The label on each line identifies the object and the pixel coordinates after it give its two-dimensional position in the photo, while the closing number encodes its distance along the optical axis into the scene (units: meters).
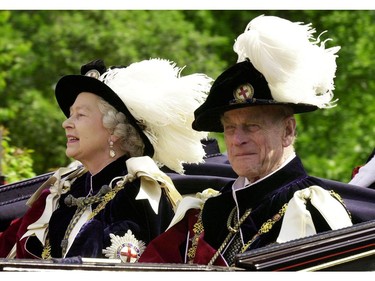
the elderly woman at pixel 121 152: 11.97
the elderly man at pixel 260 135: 10.59
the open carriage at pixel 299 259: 8.86
